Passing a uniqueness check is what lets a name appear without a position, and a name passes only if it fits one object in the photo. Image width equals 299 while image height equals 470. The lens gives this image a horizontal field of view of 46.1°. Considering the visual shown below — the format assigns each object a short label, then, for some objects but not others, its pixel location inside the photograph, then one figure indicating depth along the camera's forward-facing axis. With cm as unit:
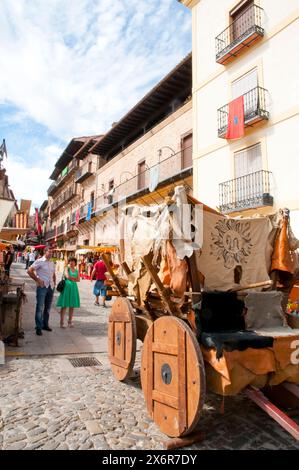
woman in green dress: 793
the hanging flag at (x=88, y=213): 2840
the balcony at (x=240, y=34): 1320
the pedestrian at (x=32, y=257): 2342
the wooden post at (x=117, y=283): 534
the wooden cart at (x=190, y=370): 292
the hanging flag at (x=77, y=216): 3262
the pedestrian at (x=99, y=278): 1226
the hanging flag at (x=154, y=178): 1838
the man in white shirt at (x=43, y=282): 728
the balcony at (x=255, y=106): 1268
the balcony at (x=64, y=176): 3669
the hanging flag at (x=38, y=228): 5404
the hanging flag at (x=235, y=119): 1329
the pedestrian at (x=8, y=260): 1573
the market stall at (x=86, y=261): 2522
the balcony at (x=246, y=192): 1249
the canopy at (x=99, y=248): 2014
